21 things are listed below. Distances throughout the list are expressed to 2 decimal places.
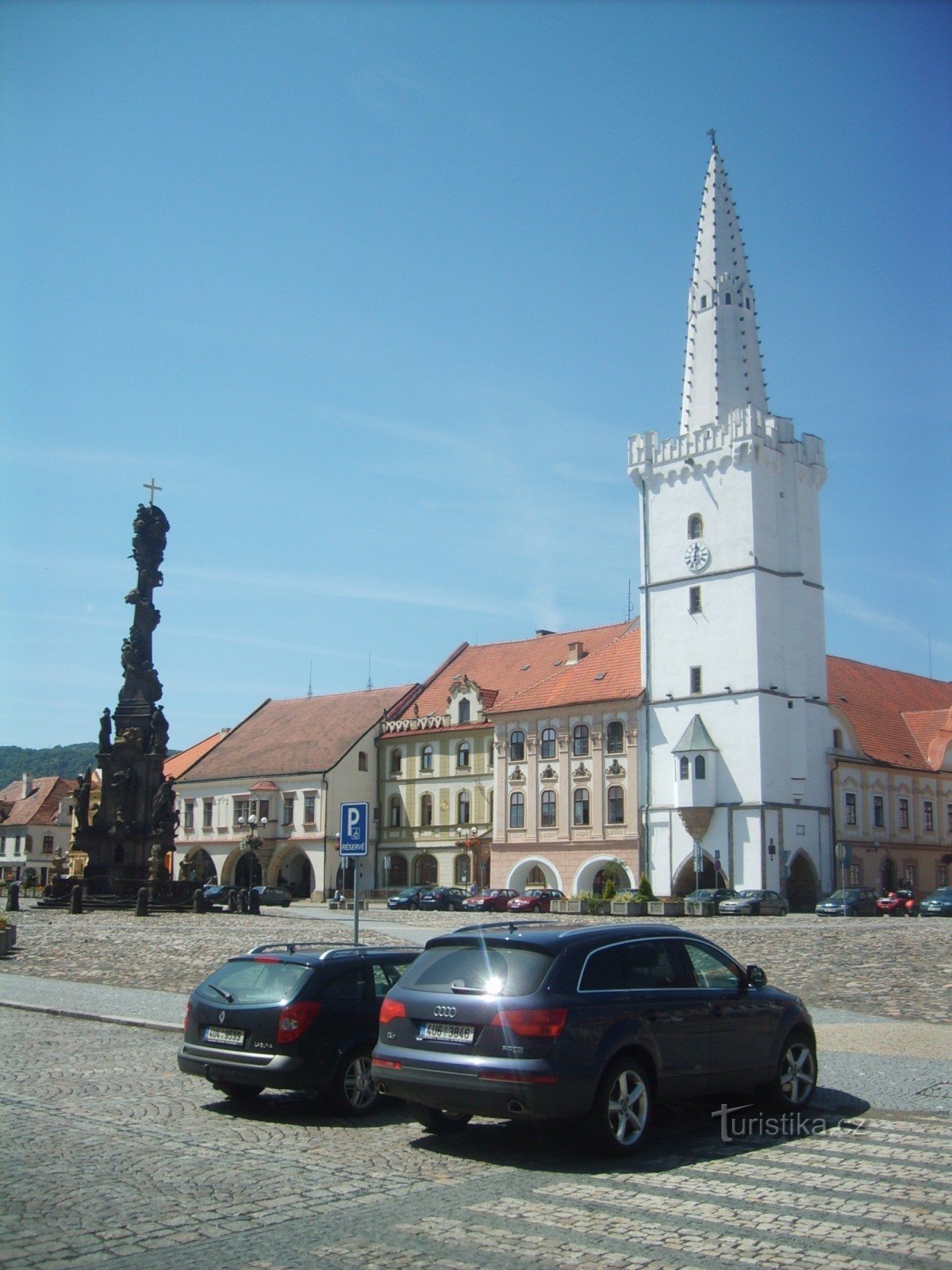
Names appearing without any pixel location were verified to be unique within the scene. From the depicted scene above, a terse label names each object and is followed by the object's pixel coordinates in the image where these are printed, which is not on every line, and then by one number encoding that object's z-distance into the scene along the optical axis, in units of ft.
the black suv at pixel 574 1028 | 29.25
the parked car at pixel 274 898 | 201.16
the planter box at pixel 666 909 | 148.25
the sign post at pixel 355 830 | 55.88
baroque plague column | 146.51
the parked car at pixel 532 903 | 171.12
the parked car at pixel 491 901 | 178.81
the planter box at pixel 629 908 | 144.97
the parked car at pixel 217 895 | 150.51
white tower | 193.36
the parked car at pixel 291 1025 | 35.37
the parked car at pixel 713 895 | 167.30
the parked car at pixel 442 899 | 187.11
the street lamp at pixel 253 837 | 173.37
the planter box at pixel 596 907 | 147.84
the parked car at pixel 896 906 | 169.37
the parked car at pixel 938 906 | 158.40
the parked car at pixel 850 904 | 162.40
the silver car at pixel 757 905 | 160.86
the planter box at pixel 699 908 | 153.38
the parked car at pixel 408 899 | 191.83
